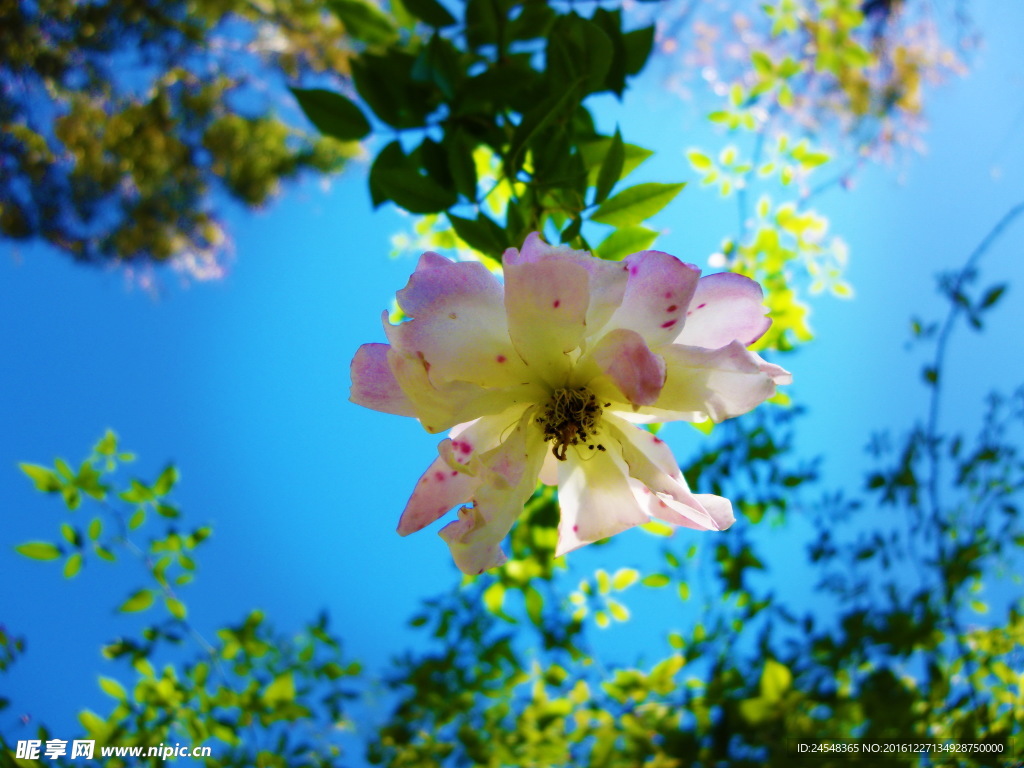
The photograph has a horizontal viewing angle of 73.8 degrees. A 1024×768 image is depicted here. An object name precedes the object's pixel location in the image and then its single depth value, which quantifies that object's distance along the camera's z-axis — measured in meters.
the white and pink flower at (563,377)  0.13
